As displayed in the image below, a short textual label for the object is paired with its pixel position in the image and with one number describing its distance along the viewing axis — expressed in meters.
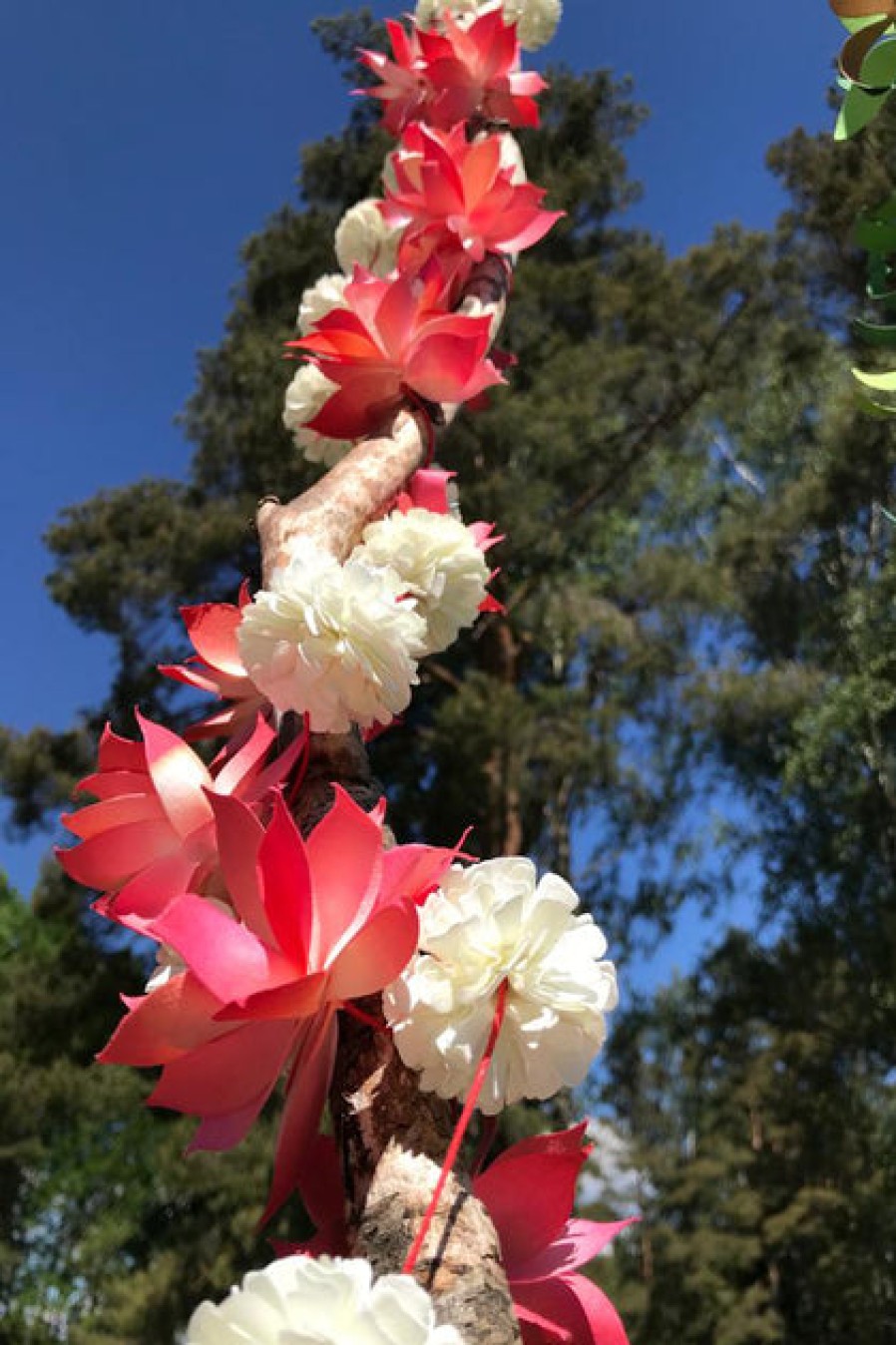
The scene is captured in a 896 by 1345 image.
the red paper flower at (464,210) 0.98
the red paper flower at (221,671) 0.67
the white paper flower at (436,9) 1.27
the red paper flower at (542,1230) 0.47
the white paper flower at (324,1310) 0.30
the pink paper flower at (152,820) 0.56
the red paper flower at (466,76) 1.14
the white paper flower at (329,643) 0.57
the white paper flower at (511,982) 0.45
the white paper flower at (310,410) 1.03
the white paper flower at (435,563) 0.70
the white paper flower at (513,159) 1.08
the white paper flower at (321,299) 1.08
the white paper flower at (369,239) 1.15
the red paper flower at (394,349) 0.80
